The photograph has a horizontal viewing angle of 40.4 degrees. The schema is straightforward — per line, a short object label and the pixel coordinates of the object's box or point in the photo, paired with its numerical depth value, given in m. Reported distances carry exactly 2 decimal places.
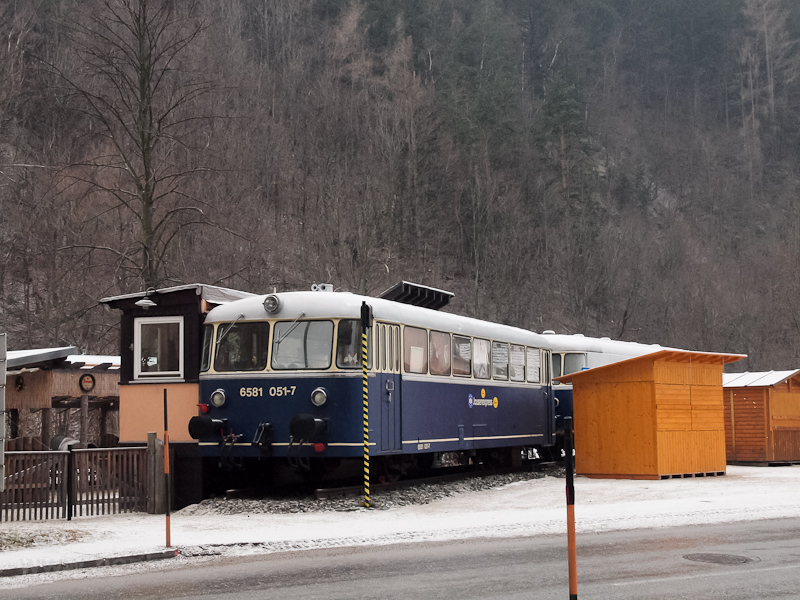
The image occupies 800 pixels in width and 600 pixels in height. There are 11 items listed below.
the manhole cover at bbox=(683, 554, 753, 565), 11.01
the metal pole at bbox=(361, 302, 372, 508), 17.39
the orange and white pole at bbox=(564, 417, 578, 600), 7.85
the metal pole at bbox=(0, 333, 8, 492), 11.22
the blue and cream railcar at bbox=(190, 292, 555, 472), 17.48
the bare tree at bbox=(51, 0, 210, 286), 27.38
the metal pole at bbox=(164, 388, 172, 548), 12.85
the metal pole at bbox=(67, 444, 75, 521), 16.25
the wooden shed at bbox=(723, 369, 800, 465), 28.03
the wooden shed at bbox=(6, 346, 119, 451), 20.12
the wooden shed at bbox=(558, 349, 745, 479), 22.28
